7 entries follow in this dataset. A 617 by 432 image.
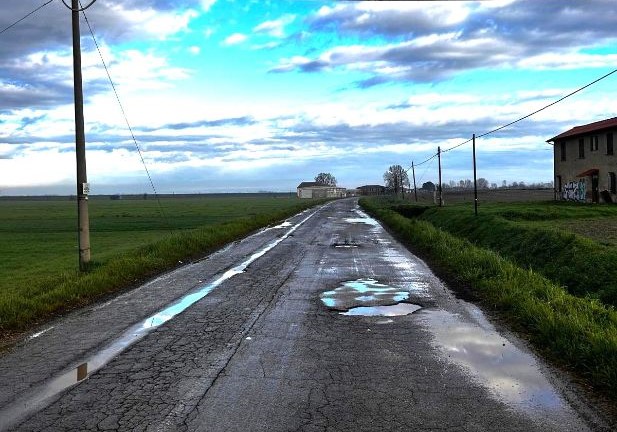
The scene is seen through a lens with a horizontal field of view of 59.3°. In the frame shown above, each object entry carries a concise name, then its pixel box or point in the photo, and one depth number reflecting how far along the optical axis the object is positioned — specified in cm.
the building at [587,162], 3784
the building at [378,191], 16975
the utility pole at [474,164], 3009
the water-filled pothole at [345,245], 1939
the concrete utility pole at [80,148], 1302
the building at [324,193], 19400
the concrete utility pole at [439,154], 4841
